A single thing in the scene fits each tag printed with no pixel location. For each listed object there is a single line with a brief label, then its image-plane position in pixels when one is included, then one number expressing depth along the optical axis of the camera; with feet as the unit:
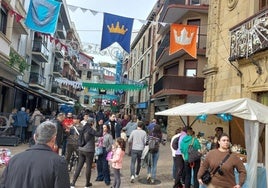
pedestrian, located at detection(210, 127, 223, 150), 27.65
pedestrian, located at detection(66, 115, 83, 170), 29.43
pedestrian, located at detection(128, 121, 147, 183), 30.86
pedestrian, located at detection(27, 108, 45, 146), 50.14
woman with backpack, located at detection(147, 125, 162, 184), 31.07
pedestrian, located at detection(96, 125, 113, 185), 28.84
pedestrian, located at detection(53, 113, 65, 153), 32.41
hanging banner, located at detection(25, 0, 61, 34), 38.88
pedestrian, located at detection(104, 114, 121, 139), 53.01
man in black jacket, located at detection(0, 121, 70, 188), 9.44
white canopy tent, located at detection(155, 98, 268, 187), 21.72
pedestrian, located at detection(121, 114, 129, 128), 56.49
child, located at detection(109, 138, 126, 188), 25.20
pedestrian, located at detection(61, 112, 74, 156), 34.39
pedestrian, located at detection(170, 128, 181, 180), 28.84
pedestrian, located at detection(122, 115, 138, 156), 45.88
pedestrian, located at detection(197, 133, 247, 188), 16.79
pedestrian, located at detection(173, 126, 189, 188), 27.66
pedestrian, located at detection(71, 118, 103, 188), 26.37
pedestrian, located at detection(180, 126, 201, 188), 26.40
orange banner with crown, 43.12
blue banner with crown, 42.32
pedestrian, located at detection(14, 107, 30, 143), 50.83
